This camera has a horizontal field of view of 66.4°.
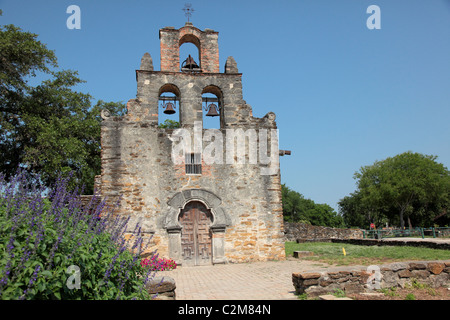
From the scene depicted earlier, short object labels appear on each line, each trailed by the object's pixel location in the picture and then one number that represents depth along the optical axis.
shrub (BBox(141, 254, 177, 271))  12.08
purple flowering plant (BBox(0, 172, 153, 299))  3.39
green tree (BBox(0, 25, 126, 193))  17.17
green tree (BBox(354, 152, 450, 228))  36.25
